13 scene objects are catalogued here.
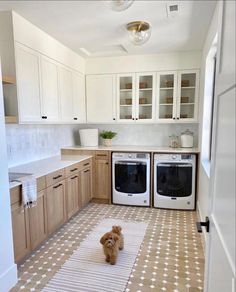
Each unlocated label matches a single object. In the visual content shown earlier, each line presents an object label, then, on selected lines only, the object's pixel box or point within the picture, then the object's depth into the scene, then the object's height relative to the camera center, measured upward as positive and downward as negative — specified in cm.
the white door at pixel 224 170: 80 -20
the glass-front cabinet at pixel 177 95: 369 +45
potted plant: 416 -26
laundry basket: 413 -27
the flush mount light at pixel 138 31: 248 +105
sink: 226 -56
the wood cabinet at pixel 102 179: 379 -97
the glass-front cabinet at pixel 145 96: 383 +44
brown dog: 217 -121
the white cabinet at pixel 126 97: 392 +44
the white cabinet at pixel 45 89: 242 +43
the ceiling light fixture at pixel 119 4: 174 +93
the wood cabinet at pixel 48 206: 207 -97
